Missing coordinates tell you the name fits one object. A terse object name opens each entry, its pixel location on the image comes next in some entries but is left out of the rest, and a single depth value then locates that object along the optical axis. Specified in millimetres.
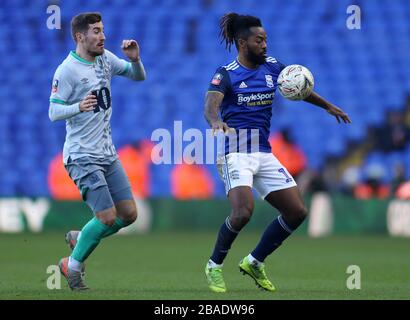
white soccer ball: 17859
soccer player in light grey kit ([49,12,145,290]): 17109
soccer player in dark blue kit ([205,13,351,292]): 17359
